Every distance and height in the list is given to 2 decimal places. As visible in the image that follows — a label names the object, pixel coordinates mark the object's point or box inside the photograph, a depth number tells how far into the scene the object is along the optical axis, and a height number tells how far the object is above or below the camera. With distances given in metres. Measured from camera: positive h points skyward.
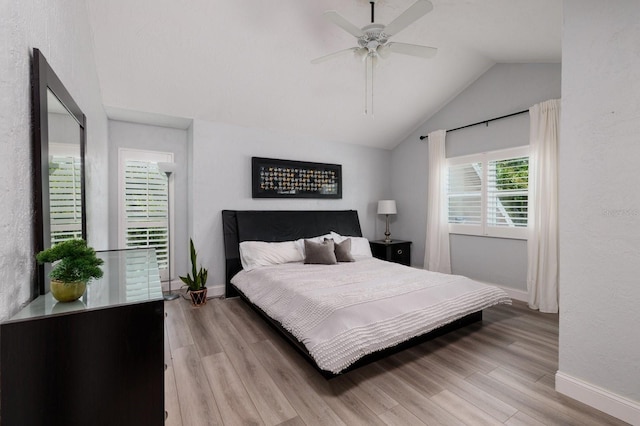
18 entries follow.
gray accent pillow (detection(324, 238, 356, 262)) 3.88 -0.55
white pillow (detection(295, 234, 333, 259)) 3.98 -0.44
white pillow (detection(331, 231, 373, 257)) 4.38 -0.54
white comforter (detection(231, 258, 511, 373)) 2.00 -0.78
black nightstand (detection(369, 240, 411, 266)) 4.96 -0.70
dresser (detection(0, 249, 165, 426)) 0.85 -0.48
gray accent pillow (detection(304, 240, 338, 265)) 3.70 -0.55
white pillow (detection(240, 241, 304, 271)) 3.66 -0.57
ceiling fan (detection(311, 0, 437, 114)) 2.12 +1.43
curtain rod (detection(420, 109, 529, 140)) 3.74 +1.25
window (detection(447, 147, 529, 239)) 3.78 +0.24
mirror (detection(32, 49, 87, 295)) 1.10 +0.22
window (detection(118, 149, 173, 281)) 3.90 +0.11
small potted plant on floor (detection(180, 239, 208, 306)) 3.55 -0.92
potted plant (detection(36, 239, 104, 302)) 1.00 -0.21
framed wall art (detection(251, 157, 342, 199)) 4.27 +0.49
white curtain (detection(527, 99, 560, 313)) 3.34 +0.03
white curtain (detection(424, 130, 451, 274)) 4.61 +0.00
